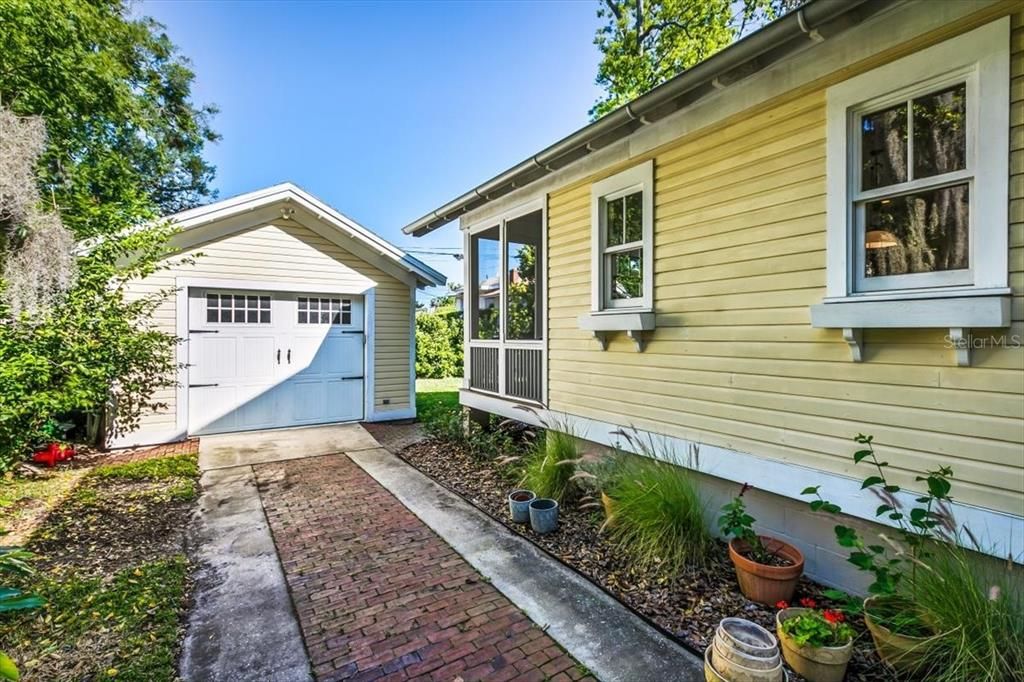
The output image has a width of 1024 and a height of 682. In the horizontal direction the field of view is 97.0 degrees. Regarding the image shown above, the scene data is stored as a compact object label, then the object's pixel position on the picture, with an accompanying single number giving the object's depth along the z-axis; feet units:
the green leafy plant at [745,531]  10.10
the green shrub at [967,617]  6.51
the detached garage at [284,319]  24.52
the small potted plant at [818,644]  7.40
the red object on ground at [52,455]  19.86
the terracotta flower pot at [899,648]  7.20
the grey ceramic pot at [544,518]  13.23
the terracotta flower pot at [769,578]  9.48
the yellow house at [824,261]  7.87
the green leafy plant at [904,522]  7.69
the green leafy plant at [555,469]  14.98
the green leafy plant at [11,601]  3.30
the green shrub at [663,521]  10.90
